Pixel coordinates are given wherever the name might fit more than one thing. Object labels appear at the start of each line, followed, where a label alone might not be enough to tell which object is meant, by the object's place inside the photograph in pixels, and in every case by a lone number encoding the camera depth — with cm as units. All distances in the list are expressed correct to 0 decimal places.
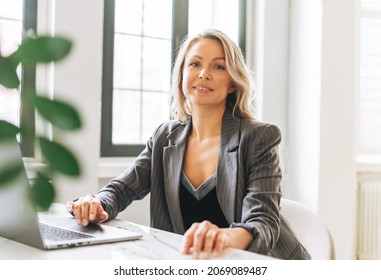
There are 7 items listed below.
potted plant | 24
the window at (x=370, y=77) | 307
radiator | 293
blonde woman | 127
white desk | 83
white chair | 123
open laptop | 83
